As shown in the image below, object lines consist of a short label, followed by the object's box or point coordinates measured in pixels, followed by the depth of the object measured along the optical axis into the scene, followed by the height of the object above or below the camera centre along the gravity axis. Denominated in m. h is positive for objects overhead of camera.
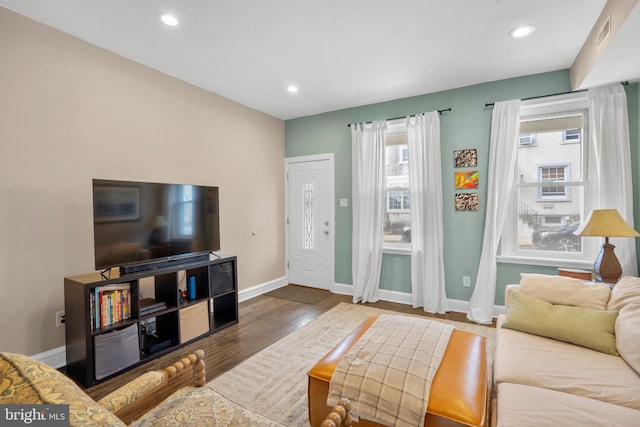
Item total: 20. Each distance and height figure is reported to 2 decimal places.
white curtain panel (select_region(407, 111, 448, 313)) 3.73 -0.06
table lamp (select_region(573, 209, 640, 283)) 2.43 -0.22
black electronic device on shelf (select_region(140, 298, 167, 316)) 2.61 -0.85
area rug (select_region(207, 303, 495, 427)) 1.99 -1.31
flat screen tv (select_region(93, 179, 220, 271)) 2.42 -0.09
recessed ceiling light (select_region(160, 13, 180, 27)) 2.26 +1.51
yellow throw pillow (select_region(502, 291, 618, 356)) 1.81 -0.77
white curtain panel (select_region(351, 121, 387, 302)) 4.13 +0.07
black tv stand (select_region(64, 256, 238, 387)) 2.24 -0.89
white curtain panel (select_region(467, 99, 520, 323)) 3.32 +0.18
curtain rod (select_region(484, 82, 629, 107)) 2.84 +1.21
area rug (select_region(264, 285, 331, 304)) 4.29 -1.28
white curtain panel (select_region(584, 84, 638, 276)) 2.80 +0.47
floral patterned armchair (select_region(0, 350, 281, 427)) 0.76 -0.77
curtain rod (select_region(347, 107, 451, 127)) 3.73 +1.24
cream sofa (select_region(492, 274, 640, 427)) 1.29 -0.88
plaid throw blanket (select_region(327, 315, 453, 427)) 1.42 -0.87
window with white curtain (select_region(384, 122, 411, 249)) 4.15 +0.26
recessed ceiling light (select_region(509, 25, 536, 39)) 2.43 +1.47
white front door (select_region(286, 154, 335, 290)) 4.71 -0.18
